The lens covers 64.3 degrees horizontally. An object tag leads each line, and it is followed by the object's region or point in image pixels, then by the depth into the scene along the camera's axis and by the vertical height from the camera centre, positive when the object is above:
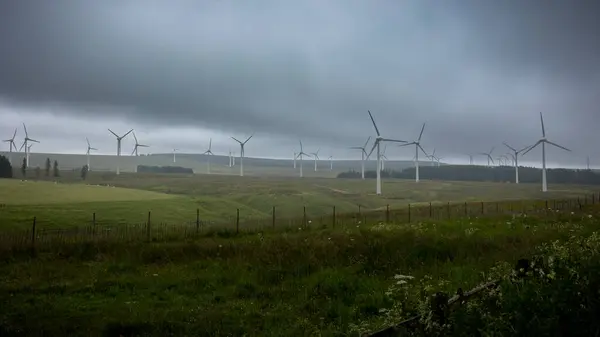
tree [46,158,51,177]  111.95 +1.83
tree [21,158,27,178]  97.47 +1.53
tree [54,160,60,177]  112.00 +1.59
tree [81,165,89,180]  114.38 +1.45
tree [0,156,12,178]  92.05 +1.83
